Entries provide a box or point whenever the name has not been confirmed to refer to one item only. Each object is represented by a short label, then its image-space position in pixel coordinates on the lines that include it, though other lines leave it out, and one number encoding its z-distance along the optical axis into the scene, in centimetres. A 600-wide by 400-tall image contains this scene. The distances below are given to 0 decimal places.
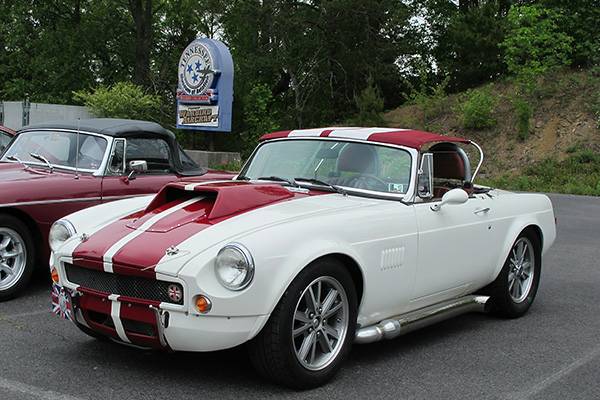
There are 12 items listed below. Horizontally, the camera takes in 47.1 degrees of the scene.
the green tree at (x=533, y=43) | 2290
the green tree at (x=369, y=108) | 2284
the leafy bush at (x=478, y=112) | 2269
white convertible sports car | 357
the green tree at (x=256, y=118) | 2398
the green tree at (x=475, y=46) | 2594
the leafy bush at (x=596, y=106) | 2134
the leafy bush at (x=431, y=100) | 2478
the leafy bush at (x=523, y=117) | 2145
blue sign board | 1786
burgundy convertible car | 591
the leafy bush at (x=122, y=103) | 2153
